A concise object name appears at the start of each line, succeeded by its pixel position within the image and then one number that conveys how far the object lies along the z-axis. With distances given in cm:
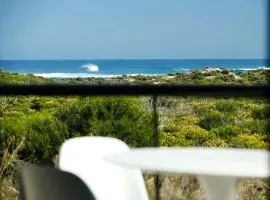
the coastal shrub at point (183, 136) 843
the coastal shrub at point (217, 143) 728
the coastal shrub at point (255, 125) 571
